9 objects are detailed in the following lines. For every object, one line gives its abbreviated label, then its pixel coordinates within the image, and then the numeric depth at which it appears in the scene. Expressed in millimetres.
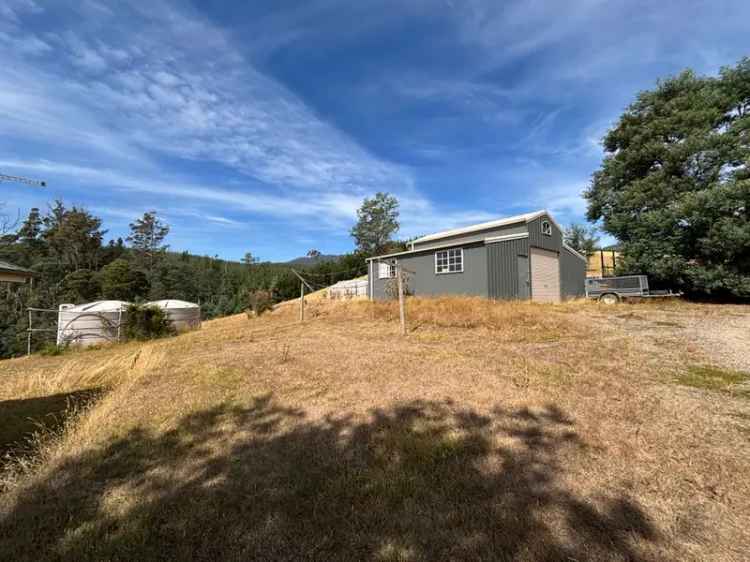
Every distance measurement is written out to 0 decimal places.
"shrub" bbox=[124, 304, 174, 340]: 11711
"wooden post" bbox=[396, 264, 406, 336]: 8008
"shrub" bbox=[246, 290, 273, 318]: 18375
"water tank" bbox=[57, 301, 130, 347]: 11898
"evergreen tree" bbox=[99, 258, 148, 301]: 32281
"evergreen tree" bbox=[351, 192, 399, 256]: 39312
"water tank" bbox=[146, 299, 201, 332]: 14721
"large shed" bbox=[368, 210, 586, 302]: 13586
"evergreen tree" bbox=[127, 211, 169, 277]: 42625
